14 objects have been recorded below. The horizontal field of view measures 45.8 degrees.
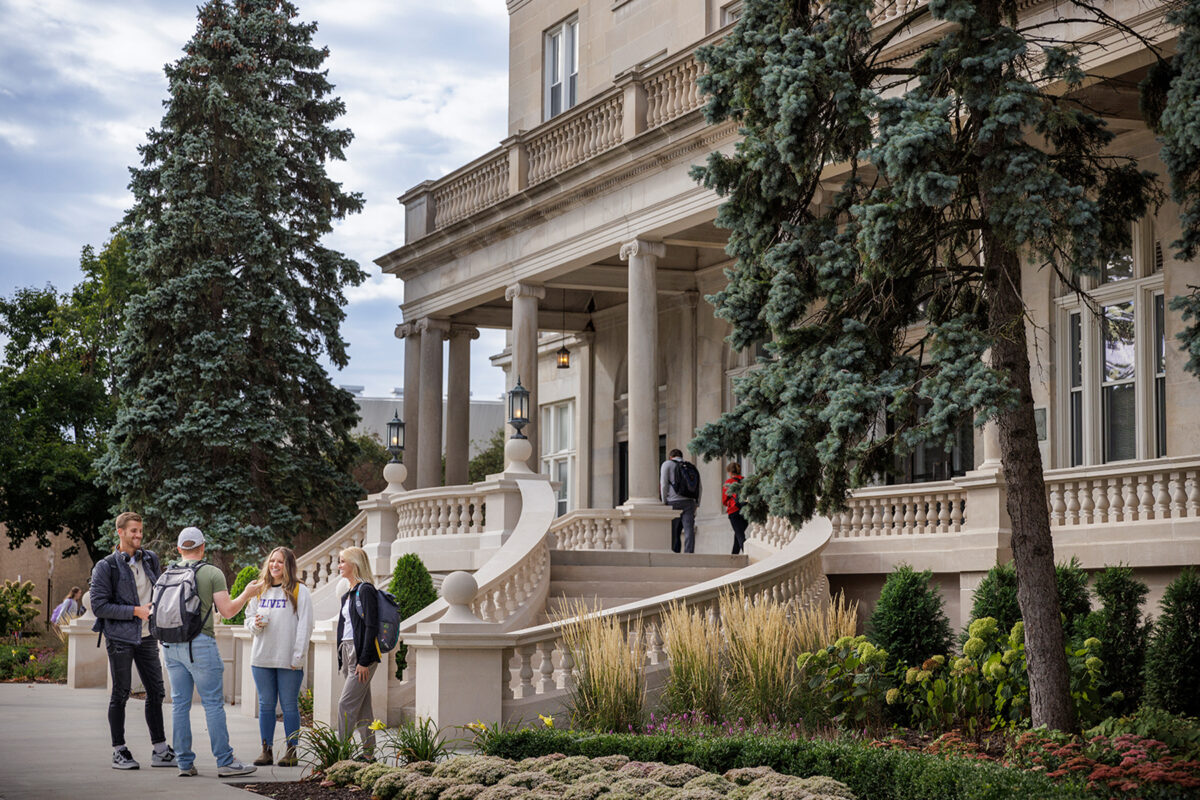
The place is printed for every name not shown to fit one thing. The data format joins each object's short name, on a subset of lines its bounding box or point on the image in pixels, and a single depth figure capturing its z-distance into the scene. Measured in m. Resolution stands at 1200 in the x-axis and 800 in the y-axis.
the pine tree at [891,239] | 10.28
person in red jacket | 20.44
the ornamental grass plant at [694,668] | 12.72
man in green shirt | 11.35
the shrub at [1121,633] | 12.73
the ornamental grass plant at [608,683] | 12.29
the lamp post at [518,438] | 19.75
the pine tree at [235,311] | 27.52
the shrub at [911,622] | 14.72
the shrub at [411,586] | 17.59
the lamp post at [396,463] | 23.31
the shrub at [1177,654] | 12.27
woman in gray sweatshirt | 11.73
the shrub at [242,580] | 20.84
